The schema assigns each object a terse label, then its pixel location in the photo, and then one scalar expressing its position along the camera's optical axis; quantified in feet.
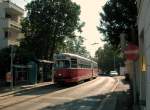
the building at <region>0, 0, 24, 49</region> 89.14
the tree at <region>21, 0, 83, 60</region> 90.07
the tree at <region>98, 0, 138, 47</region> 45.38
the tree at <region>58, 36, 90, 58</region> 97.09
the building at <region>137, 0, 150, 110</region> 15.22
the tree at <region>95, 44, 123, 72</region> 190.62
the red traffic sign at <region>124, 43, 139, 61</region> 24.40
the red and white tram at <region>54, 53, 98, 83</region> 58.65
